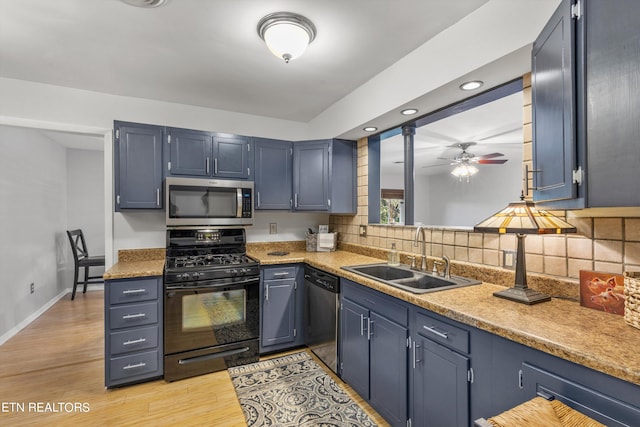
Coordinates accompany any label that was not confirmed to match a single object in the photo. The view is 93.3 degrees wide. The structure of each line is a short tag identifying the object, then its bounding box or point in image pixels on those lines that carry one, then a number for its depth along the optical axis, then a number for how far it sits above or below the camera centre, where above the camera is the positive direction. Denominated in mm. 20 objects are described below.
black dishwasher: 2396 -860
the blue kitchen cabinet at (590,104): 921 +376
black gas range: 2393 -802
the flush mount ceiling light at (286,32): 1730 +1058
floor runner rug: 1938 -1317
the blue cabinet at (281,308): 2754 -876
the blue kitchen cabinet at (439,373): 1364 -778
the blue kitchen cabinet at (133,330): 2260 -889
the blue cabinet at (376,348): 1729 -875
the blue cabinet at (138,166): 2635 +429
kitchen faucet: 2192 -275
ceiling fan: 4379 +802
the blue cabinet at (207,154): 2805 +580
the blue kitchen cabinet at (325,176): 3191 +407
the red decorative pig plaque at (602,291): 1272 -344
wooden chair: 4523 -685
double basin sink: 1865 -453
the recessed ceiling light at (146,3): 1575 +1114
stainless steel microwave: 2713 +116
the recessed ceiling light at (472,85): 1844 +799
